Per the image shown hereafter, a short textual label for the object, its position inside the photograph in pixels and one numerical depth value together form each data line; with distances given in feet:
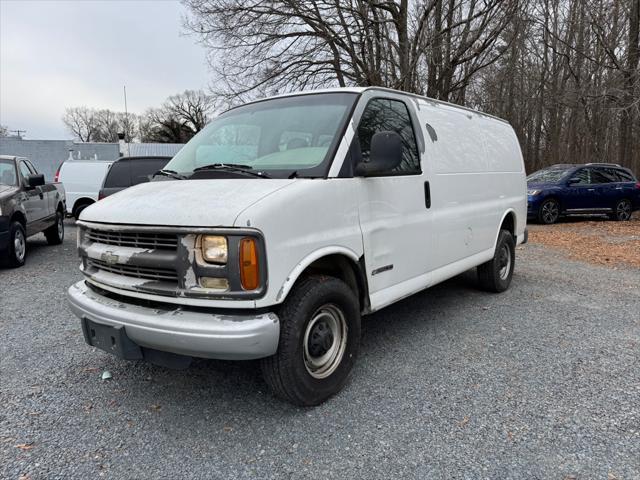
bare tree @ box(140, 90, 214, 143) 201.67
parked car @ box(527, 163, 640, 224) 43.52
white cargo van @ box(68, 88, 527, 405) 8.14
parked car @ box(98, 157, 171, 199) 27.91
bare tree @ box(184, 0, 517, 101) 49.96
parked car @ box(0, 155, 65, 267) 23.20
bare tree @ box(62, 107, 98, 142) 236.02
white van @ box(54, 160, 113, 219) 38.01
